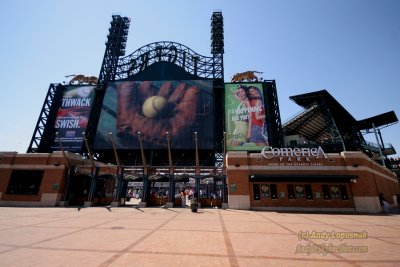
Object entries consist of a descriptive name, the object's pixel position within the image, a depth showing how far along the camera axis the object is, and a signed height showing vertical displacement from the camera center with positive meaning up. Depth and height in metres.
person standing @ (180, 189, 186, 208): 26.75 +0.43
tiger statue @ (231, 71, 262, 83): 45.19 +25.40
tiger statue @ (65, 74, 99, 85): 48.59 +25.91
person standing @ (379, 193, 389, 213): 22.91 +0.57
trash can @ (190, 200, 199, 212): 20.67 -0.05
